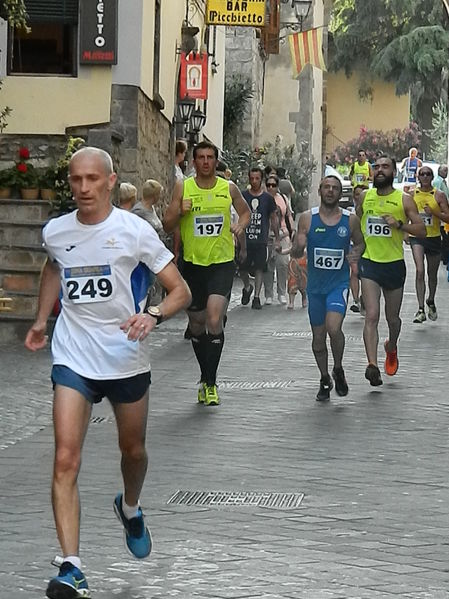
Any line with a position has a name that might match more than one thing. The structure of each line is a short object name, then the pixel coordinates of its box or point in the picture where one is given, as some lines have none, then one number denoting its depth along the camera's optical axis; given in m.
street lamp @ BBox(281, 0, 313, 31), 35.25
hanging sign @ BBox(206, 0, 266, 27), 25.45
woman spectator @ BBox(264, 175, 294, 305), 22.83
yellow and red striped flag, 32.34
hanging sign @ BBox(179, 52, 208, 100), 23.84
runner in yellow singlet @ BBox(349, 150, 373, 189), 43.66
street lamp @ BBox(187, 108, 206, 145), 24.61
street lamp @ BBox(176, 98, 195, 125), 24.06
